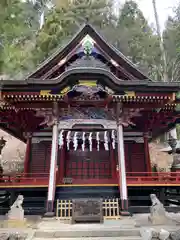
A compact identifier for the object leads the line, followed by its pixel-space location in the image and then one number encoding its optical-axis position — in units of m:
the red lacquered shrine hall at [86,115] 8.68
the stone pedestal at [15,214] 7.21
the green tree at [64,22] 27.78
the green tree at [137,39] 31.59
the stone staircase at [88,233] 6.18
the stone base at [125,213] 8.11
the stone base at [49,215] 7.90
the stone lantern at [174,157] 10.20
